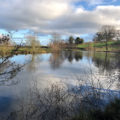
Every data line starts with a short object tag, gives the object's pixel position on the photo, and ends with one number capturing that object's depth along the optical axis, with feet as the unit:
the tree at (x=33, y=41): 104.44
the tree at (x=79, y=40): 208.85
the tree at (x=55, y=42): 155.45
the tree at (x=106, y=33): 139.74
